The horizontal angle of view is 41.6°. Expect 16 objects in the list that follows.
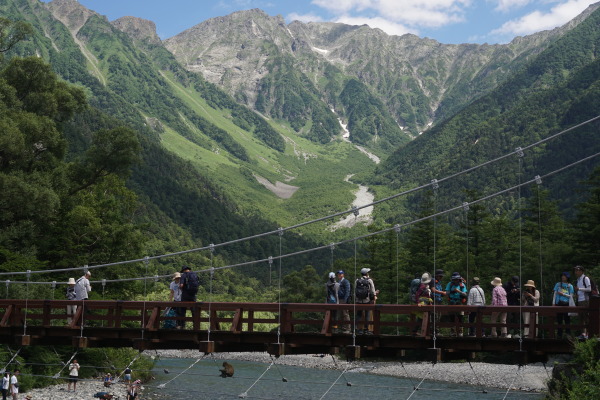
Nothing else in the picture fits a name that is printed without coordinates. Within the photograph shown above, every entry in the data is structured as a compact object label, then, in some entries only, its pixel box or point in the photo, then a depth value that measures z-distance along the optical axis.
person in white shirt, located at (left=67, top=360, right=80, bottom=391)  34.35
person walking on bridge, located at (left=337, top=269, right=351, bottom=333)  18.34
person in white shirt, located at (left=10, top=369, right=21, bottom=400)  30.19
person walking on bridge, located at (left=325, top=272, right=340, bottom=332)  18.63
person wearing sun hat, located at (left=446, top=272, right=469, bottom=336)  17.67
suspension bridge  16.88
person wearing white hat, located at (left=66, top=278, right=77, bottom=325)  22.20
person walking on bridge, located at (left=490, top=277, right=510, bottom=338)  17.09
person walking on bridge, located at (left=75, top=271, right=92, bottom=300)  22.31
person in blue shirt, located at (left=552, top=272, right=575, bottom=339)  16.80
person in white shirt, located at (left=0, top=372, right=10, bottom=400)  29.95
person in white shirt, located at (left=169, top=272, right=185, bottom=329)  20.38
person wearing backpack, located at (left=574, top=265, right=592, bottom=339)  16.45
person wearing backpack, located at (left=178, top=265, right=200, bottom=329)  19.67
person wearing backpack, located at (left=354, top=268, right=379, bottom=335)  17.91
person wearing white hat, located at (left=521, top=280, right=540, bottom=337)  17.08
